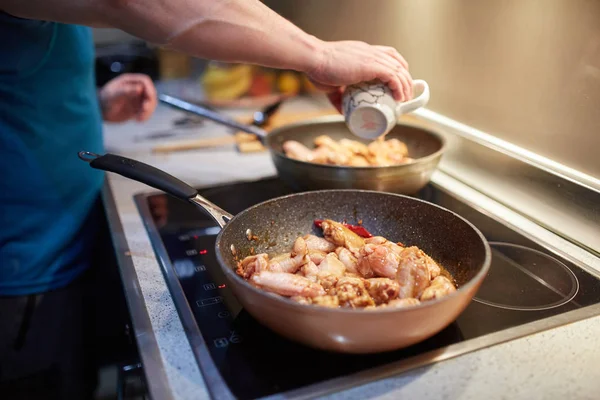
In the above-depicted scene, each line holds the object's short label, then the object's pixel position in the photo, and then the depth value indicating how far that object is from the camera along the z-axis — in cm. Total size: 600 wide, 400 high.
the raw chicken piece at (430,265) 74
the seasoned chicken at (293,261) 78
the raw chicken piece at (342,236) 85
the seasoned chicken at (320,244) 86
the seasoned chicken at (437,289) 65
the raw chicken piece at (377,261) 75
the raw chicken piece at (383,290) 67
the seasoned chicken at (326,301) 63
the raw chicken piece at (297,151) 118
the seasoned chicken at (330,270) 71
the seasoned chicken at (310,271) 75
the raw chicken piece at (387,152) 116
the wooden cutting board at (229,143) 150
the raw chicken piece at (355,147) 119
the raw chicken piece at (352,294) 64
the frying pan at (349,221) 58
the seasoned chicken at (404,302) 64
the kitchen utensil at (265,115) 166
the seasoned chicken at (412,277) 69
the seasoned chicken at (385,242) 82
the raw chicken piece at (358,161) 114
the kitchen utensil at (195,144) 150
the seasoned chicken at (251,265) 75
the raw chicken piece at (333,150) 113
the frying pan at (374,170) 99
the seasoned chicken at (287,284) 67
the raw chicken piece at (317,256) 81
